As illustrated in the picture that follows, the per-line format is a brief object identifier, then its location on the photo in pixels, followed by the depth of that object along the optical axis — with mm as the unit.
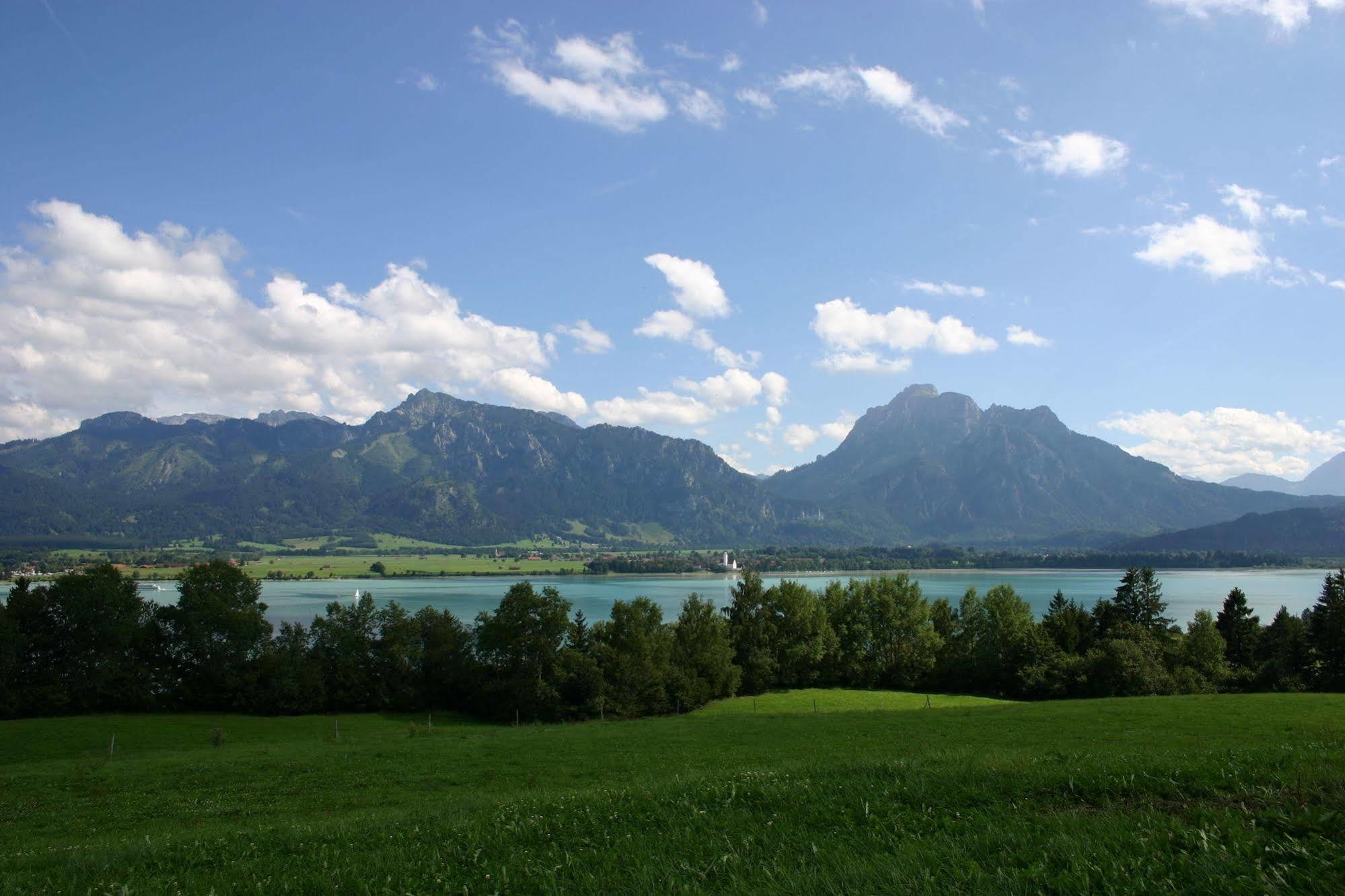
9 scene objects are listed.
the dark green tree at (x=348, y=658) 50000
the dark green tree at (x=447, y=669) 51406
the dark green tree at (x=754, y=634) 55219
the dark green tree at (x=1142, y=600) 58250
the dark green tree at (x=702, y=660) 49094
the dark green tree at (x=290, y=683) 48281
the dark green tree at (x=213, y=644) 48188
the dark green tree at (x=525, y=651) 45875
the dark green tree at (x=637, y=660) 47062
